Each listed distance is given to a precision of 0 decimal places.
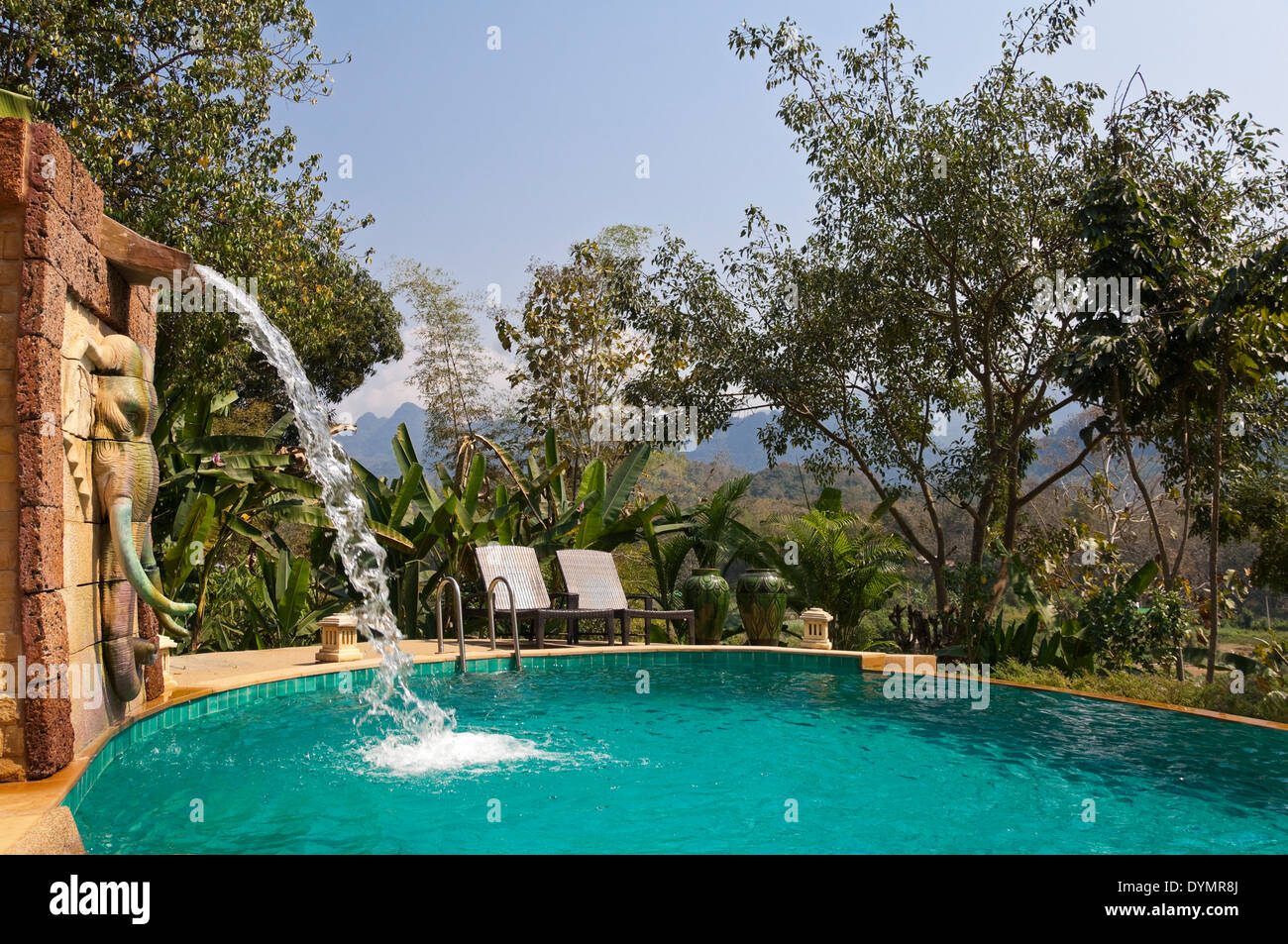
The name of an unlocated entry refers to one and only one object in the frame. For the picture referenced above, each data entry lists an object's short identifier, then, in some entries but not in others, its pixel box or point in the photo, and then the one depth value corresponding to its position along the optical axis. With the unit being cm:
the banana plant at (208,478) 843
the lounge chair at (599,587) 952
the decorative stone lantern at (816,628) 983
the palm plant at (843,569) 1137
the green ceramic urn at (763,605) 1022
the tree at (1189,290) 784
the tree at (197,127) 1013
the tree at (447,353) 2242
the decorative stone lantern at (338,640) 802
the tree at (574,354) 1689
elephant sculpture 455
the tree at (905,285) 1072
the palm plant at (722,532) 1202
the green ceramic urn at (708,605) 1041
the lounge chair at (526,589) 898
